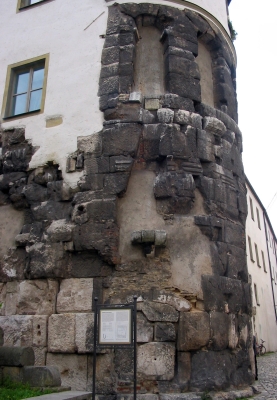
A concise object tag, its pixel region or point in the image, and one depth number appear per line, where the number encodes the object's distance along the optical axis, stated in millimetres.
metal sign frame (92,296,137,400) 5246
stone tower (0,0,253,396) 6535
